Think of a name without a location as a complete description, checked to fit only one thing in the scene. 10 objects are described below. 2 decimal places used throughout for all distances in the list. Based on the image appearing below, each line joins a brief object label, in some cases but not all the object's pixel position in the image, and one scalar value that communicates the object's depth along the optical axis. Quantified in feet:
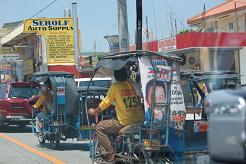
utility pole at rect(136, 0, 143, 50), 49.14
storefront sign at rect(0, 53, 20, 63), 157.38
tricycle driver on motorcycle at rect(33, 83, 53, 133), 44.42
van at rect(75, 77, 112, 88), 66.61
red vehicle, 62.08
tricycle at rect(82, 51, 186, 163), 24.63
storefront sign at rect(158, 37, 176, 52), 90.89
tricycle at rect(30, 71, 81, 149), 41.01
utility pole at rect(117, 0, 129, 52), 50.19
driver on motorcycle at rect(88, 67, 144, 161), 26.68
